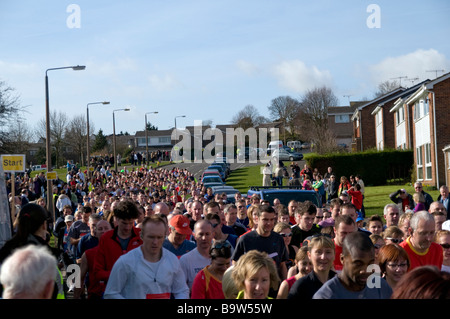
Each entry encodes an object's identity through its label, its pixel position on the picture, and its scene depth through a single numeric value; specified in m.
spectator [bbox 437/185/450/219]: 14.13
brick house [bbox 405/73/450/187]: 33.25
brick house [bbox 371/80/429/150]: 51.44
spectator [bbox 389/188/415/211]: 15.12
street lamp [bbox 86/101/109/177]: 36.53
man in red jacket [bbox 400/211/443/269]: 6.70
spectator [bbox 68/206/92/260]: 10.99
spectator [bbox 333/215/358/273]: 7.13
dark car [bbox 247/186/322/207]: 17.34
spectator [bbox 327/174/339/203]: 26.59
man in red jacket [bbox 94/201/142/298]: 7.09
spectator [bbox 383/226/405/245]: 7.72
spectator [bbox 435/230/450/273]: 7.14
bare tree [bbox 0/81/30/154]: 36.03
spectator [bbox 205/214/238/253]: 8.69
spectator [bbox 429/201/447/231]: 9.29
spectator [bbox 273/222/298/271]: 8.21
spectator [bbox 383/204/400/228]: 9.86
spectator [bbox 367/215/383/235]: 8.80
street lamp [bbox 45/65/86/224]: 22.86
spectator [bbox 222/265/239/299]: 5.20
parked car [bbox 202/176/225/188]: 41.66
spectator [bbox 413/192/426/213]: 13.87
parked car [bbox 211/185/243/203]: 30.44
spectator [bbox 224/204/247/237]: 10.40
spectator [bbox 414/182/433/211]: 14.55
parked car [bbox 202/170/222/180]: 46.47
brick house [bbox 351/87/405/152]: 60.09
